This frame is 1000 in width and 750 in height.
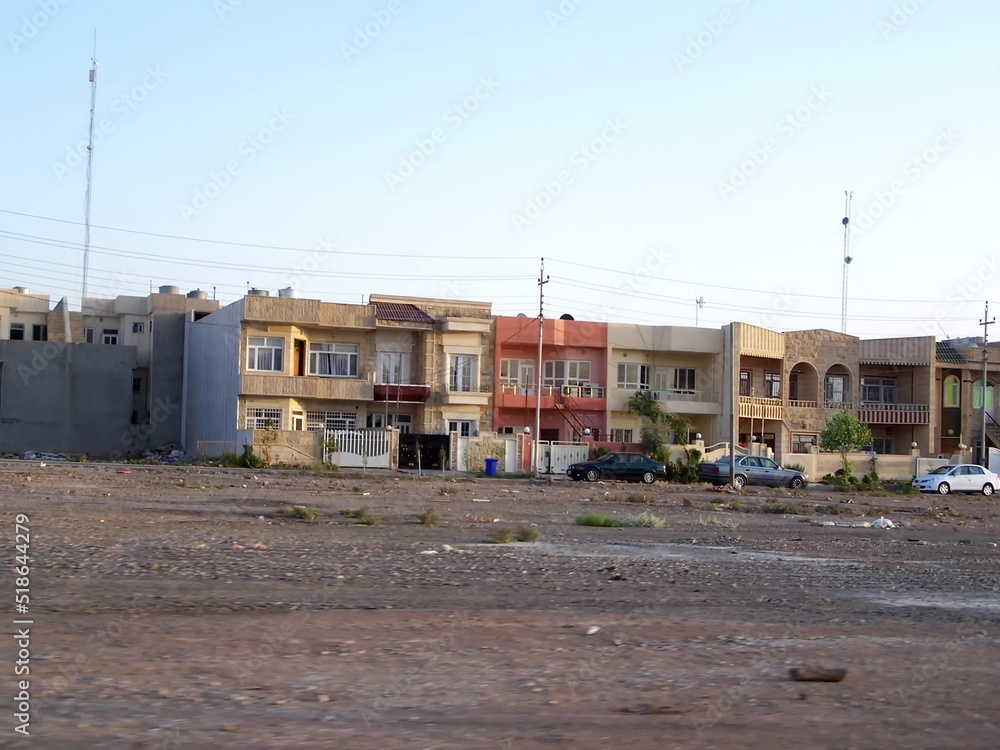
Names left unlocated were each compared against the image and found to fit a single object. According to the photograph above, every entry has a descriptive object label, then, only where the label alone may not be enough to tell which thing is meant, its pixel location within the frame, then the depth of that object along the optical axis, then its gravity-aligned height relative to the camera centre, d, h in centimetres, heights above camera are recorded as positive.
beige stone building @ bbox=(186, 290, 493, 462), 5009 +280
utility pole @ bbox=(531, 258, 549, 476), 5015 +180
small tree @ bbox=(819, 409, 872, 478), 5359 -16
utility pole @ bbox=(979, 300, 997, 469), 5817 -99
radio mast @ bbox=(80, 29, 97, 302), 4084 +1075
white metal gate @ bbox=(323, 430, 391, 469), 4778 -135
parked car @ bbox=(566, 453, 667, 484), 4519 -194
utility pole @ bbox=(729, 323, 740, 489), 4209 -53
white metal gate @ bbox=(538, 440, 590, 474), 5084 -151
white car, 4469 -210
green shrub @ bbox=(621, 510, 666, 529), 2186 -212
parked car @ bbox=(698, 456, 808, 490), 4494 -203
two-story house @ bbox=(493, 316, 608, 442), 5534 +270
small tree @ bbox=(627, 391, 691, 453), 5456 +73
